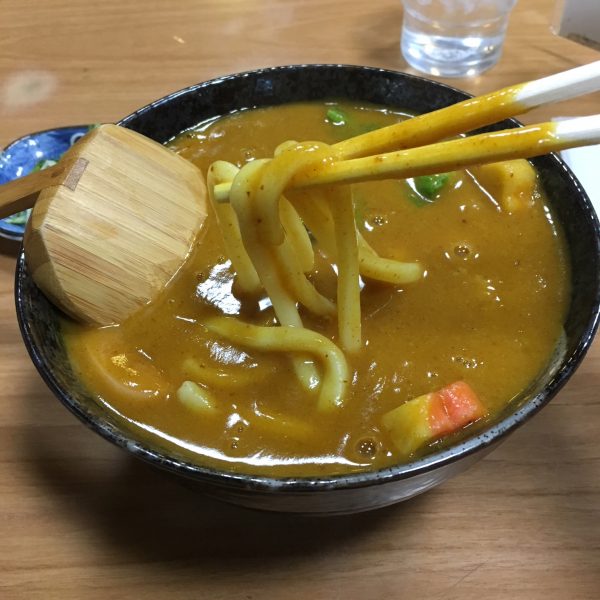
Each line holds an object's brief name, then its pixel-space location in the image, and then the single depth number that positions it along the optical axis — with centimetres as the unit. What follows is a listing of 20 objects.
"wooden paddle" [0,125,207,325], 23
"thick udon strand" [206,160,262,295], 24
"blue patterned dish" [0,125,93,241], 35
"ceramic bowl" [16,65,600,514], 19
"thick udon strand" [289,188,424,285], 23
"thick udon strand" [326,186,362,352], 22
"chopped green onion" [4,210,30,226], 32
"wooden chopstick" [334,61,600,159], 19
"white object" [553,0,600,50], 37
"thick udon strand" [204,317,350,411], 22
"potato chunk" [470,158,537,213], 28
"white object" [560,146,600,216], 32
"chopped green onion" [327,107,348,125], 32
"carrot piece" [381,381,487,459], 21
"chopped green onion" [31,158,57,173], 35
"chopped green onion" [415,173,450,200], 28
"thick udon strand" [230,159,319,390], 21
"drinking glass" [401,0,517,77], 39
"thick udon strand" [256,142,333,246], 21
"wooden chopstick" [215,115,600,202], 18
